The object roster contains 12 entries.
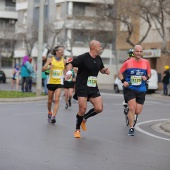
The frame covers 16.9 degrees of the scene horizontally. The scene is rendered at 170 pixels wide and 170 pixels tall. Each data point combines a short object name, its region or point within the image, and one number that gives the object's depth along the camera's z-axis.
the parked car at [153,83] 36.56
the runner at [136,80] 12.48
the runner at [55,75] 14.41
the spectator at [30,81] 29.67
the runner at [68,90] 19.86
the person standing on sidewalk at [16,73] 35.72
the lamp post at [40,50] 26.59
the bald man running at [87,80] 11.62
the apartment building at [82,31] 48.72
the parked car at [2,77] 59.12
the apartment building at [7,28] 69.38
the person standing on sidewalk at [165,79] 33.84
